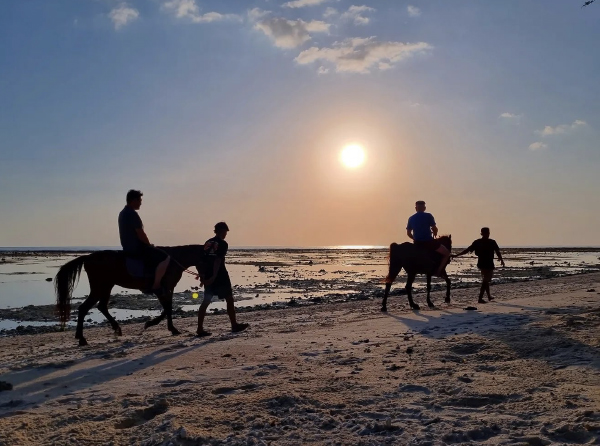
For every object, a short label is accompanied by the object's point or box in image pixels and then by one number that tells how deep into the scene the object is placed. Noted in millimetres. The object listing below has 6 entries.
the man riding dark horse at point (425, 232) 12109
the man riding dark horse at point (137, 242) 8422
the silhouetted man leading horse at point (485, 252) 13234
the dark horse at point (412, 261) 12125
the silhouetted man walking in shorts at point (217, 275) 8820
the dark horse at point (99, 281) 8703
